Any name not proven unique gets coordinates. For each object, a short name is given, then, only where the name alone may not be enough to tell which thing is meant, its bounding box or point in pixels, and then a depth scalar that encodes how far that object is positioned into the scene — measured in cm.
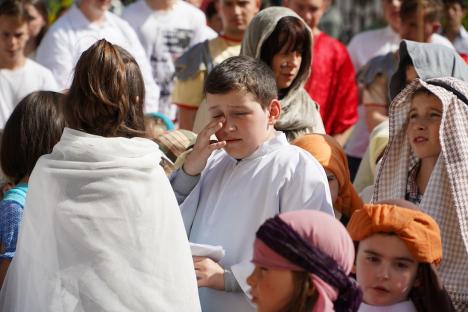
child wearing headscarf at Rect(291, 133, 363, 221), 1067
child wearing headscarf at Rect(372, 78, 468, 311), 956
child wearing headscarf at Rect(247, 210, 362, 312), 746
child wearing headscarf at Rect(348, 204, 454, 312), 863
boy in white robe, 927
